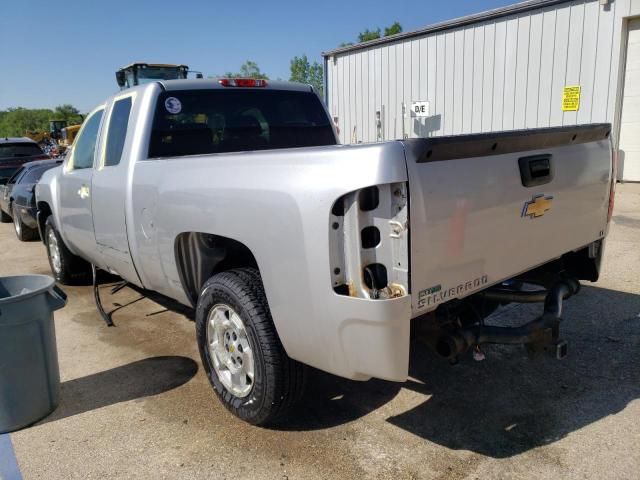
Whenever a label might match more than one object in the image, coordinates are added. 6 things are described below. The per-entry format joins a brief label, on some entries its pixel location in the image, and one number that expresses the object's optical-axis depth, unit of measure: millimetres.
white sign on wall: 14516
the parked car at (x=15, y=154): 12648
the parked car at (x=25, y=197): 9164
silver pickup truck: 2334
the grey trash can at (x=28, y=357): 3125
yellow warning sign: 11773
